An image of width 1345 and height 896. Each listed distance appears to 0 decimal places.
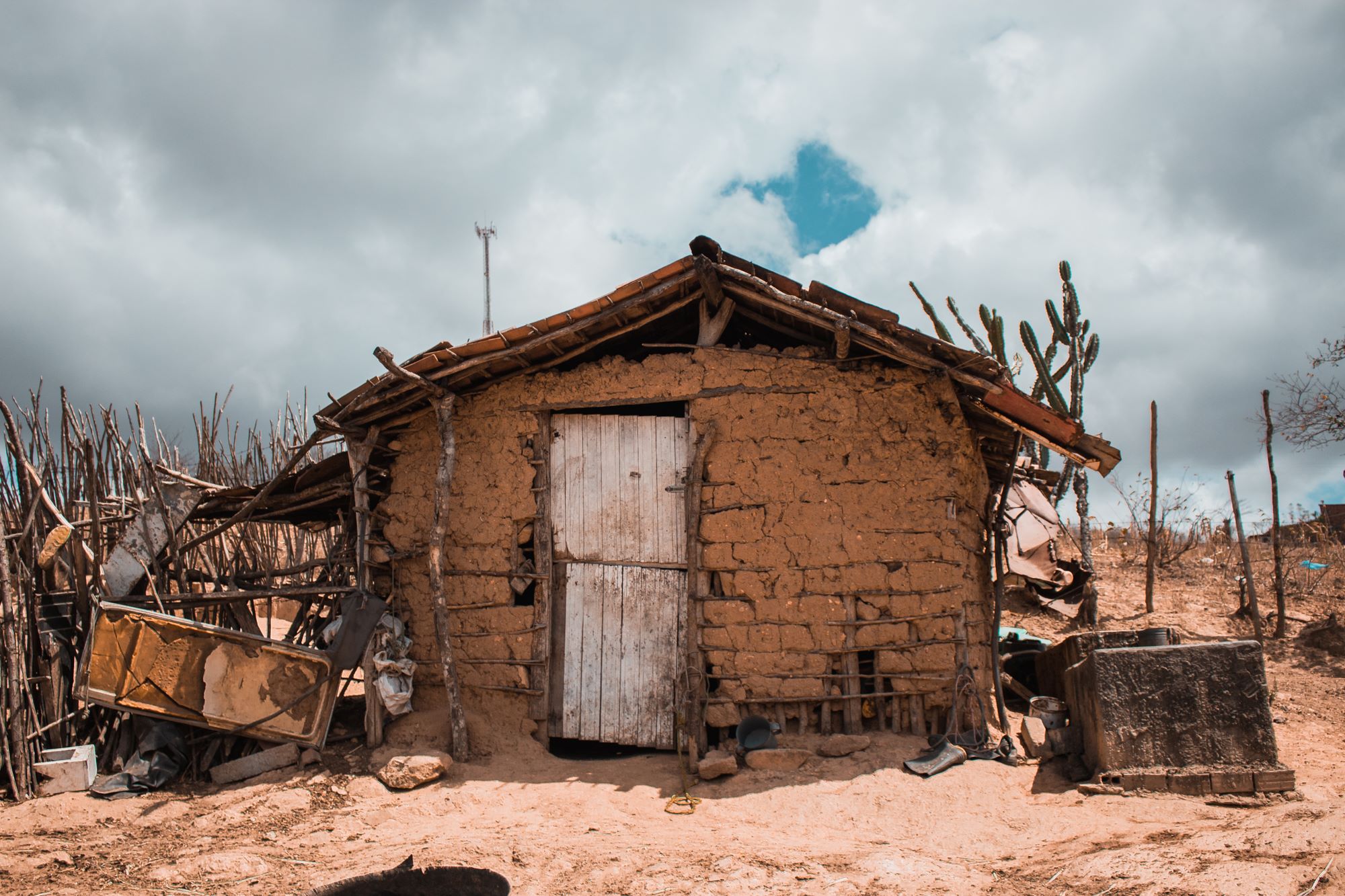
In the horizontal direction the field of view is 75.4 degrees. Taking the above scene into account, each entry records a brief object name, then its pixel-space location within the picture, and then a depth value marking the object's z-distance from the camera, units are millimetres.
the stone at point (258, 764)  6172
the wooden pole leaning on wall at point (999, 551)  6672
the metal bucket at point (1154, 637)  6039
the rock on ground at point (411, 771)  5809
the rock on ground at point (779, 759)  5723
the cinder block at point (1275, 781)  5062
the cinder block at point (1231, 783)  5078
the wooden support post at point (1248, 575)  9758
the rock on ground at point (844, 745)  5828
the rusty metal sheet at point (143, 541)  6574
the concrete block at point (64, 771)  5836
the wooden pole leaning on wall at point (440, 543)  6199
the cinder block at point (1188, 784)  5113
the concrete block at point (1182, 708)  5191
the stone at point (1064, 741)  5785
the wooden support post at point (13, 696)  5668
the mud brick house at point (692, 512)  6090
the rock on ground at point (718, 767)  5652
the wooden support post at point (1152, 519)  11383
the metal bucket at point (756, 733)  5906
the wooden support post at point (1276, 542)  9914
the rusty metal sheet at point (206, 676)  6094
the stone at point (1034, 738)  5930
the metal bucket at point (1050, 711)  6090
